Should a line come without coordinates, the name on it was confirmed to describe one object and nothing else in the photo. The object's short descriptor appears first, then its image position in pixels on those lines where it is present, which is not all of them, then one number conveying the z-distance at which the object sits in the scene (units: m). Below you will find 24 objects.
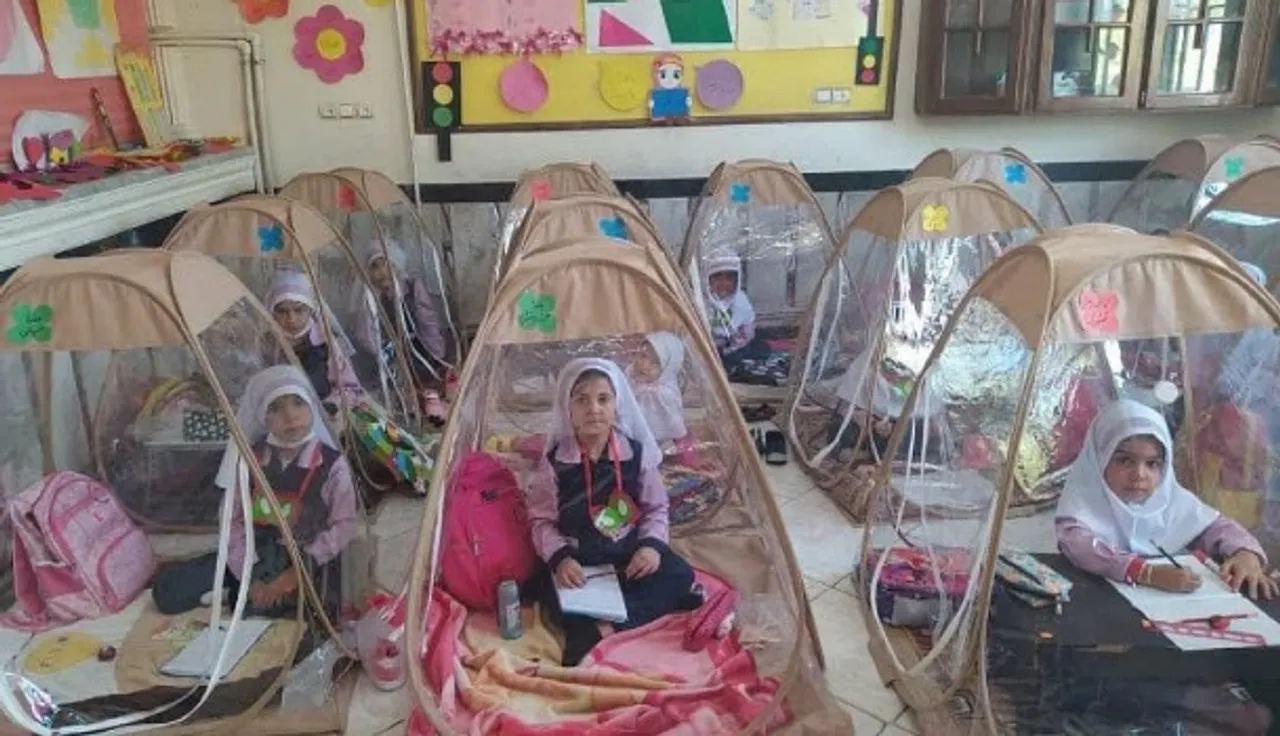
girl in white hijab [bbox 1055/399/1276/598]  1.79
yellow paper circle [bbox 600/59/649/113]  3.93
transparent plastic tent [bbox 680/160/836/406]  3.56
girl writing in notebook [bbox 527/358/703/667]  2.05
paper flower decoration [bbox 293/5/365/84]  3.86
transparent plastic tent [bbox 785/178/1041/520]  2.69
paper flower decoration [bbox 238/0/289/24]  3.83
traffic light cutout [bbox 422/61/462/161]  3.91
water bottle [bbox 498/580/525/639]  1.99
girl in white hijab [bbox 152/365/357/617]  2.00
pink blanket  1.71
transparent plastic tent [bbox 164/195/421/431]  2.71
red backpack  2.05
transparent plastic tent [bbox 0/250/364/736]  1.78
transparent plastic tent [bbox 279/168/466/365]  3.52
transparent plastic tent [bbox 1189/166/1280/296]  2.82
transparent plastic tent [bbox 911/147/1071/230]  3.57
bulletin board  3.86
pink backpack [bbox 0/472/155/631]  2.07
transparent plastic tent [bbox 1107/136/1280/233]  3.41
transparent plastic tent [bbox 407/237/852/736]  1.73
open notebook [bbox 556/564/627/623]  1.97
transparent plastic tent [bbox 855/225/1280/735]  1.58
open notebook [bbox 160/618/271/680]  1.90
